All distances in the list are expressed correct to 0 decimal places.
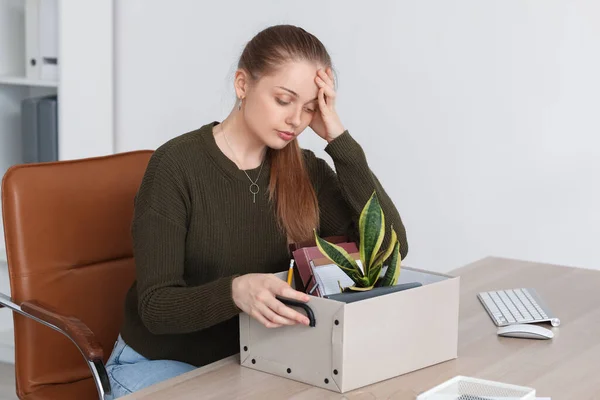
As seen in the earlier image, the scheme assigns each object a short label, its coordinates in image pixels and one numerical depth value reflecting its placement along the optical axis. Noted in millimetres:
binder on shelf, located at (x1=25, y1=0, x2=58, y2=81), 3449
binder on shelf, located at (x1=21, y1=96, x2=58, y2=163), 3508
